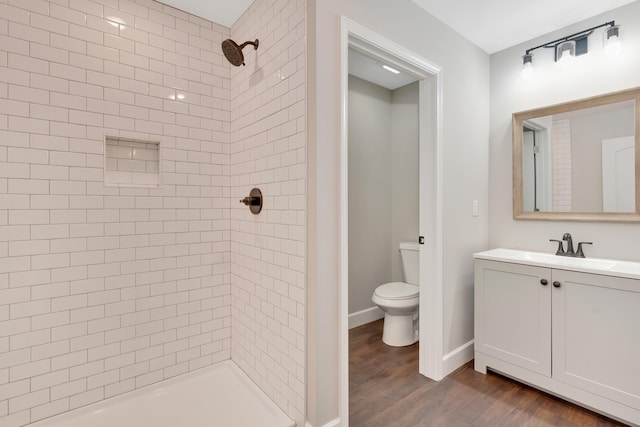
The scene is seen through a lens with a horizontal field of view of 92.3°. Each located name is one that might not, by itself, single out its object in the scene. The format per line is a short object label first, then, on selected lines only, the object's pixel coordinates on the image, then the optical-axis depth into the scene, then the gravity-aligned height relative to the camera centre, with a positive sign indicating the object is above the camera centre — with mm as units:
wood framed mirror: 1978 +387
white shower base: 1648 -1098
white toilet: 2590 -813
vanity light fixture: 1945 +1165
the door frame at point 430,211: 2133 +30
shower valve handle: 1866 +90
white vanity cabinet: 1662 -683
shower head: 1797 +981
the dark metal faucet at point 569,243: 2163 -201
